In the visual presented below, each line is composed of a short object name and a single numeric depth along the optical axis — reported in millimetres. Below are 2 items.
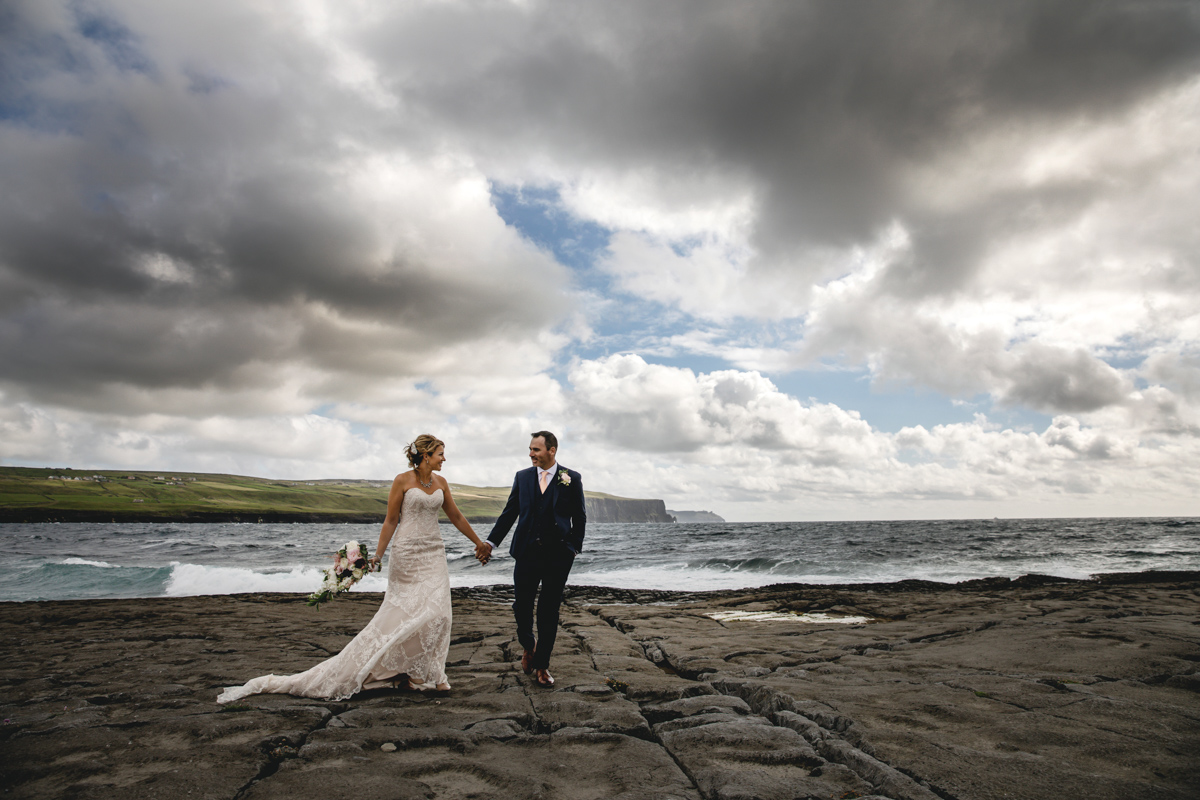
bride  5113
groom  5695
